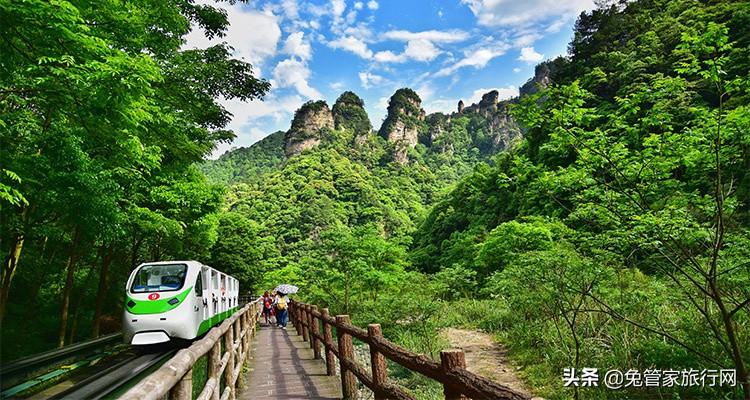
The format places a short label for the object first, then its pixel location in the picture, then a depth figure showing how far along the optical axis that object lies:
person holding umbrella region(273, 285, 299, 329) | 17.08
